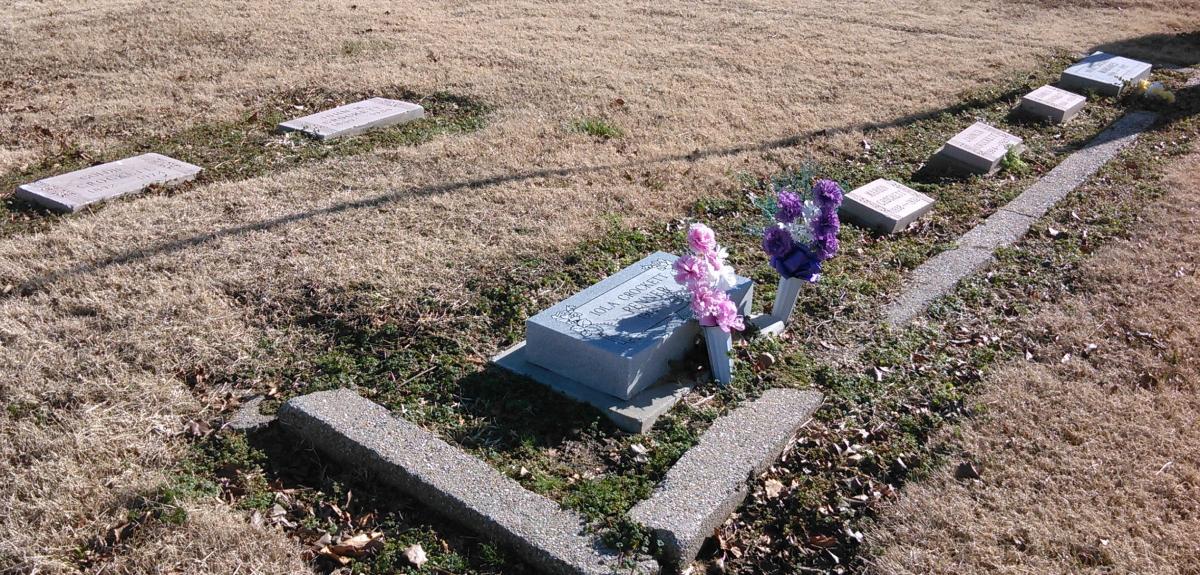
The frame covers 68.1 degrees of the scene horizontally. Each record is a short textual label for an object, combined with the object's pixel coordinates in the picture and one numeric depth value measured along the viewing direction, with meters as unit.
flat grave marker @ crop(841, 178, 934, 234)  6.15
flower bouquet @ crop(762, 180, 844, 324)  4.25
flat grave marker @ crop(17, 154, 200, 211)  5.80
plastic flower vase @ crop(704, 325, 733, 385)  4.09
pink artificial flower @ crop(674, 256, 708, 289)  3.99
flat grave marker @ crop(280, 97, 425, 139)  7.36
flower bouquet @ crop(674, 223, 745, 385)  3.99
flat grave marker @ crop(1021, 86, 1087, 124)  8.81
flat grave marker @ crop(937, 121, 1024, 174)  7.26
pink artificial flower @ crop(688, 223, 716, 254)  4.04
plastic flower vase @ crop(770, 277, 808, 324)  4.61
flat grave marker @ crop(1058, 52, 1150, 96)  9.77
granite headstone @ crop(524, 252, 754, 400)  3.89
